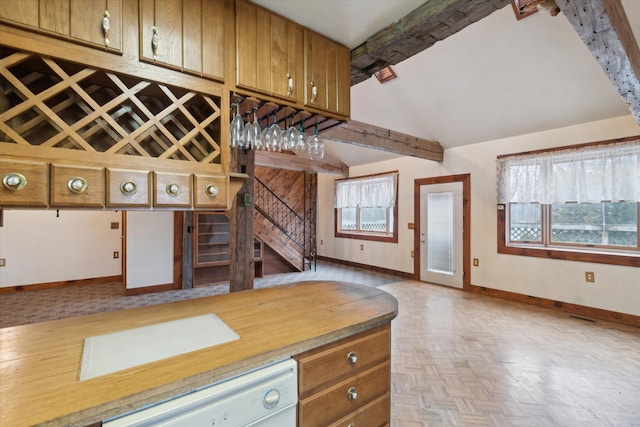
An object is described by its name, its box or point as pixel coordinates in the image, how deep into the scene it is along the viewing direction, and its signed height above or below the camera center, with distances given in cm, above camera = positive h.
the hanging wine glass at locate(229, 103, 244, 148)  155 +46
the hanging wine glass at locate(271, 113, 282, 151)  168 +46
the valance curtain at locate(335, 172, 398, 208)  614 +55
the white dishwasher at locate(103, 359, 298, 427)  81 -57
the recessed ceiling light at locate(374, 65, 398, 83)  427 +210
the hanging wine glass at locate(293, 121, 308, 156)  175 +45
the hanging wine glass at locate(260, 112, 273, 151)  168 +46
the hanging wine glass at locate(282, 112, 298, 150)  172 +47
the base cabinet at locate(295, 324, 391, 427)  114 -70
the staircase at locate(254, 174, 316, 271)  615 -21
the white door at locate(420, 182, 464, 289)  506 -32
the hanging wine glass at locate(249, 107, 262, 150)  163 +48
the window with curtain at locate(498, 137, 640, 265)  349 +17
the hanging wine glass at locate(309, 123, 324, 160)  185 +45
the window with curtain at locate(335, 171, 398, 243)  616 +21
